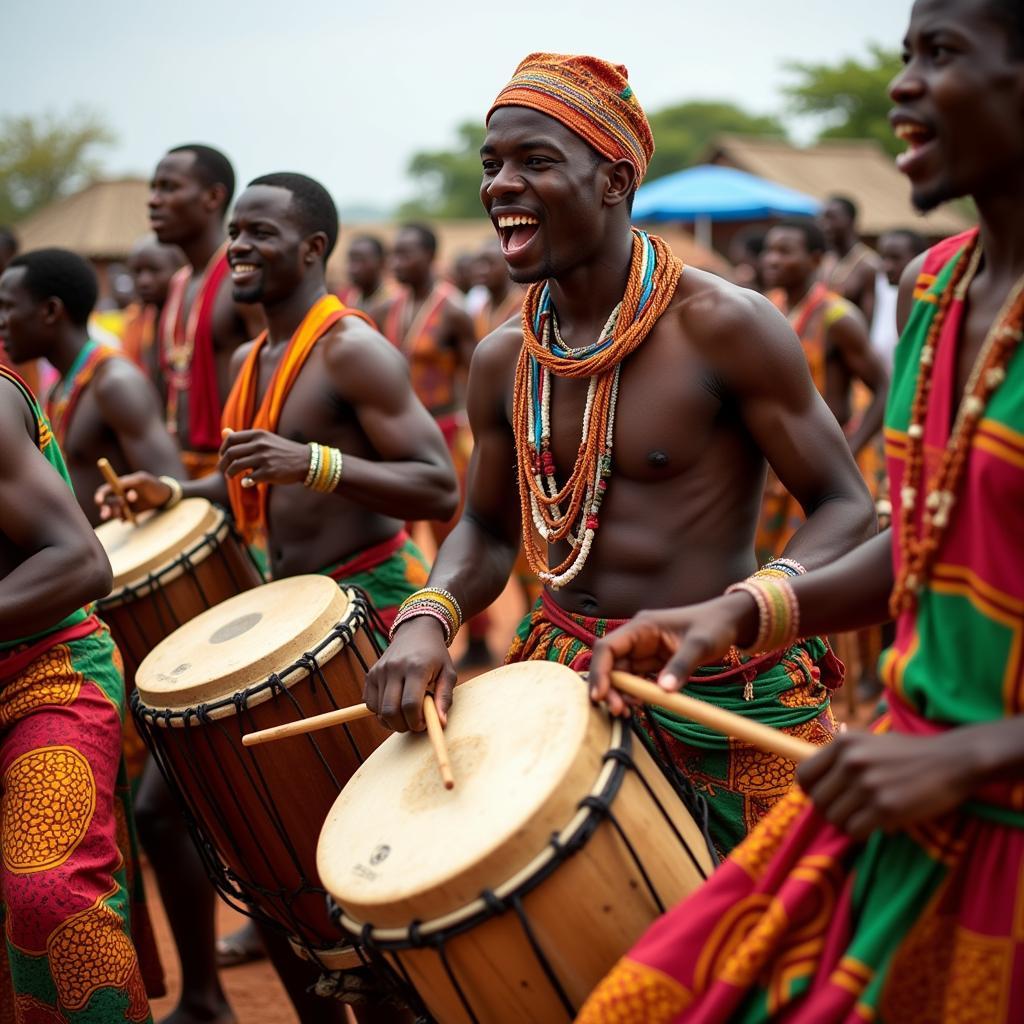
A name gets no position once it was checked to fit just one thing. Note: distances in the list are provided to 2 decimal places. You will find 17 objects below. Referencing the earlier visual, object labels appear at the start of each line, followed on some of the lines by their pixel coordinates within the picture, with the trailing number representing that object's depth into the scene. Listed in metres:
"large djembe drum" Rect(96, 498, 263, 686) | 4.48
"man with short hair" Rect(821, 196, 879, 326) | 11.05
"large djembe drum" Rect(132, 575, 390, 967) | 3.37
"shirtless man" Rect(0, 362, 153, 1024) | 3.33
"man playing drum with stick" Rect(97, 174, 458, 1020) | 4.47
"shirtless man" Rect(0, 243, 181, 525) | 5.27
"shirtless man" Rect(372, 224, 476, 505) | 11.02
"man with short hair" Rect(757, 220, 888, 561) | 7.91
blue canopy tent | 21.02
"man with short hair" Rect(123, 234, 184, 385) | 9.24
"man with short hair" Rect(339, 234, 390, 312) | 13.86
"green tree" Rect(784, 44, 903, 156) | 52.38
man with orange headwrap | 3.03
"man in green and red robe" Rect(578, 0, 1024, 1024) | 1.83
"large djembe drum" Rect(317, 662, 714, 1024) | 2.22
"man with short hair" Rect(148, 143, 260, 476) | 6.37
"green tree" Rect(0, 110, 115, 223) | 66.25
